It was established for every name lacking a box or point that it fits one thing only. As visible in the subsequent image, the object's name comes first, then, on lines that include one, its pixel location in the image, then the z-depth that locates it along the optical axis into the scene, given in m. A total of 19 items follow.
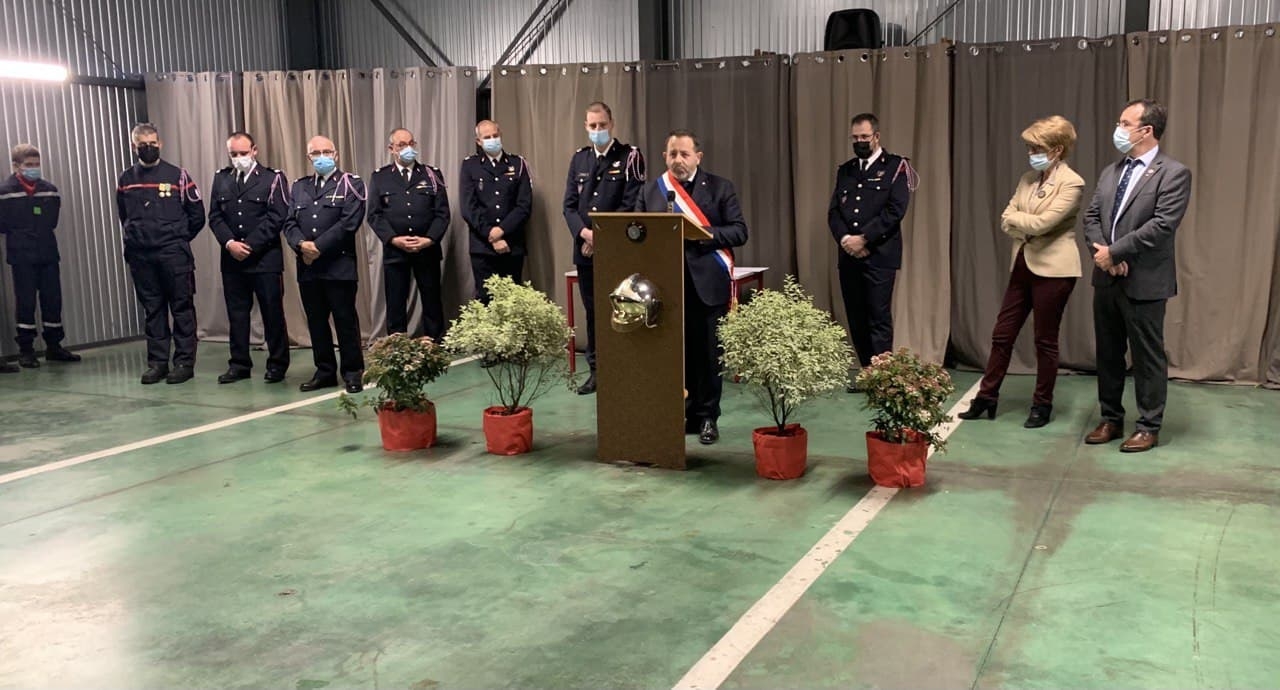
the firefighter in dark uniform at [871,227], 6.13
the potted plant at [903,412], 4.25
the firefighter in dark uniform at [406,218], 7.20
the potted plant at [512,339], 4.81
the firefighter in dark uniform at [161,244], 6.97
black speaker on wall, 7.16
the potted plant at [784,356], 4.30
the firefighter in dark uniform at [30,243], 7.63
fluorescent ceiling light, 7.76
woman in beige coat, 5.10
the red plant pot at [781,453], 4.54
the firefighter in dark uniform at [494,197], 7.29
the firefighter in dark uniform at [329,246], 6.53
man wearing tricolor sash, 4.99
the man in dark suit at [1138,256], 4.66
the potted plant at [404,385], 5.03
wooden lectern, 4.56
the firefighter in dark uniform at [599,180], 6.53
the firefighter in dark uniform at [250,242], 6.90
